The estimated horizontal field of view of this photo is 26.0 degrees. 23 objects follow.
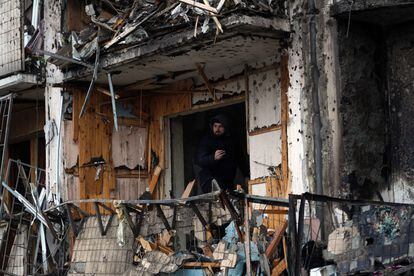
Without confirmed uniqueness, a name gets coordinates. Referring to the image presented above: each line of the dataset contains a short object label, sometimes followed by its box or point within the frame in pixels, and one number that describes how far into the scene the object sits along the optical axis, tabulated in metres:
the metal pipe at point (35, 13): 14.16
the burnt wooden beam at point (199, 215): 9.95
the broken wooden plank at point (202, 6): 10.62
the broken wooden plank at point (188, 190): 11.57
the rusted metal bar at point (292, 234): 8.80
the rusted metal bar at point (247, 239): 9.08
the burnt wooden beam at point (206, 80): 12.65
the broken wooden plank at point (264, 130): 11.95
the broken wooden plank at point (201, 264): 9.73
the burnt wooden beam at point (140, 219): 10.45
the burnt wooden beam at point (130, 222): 10.41
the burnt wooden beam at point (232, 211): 9.29
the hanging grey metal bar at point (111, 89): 12.25
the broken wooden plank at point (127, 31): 11.48
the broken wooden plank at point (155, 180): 14.10
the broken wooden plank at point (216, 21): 10.56
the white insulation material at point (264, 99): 12.00
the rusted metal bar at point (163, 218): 10.22
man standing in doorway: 12.57
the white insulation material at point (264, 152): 11.95
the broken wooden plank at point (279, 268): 9.45
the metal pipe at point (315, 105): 10.62
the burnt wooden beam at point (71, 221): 11.27
